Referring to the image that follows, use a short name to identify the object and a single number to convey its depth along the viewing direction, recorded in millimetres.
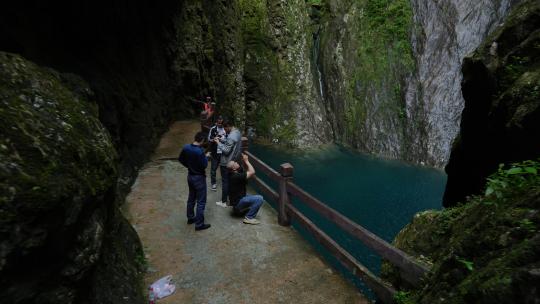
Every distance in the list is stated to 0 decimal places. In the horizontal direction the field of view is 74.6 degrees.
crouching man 7980
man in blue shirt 7184
